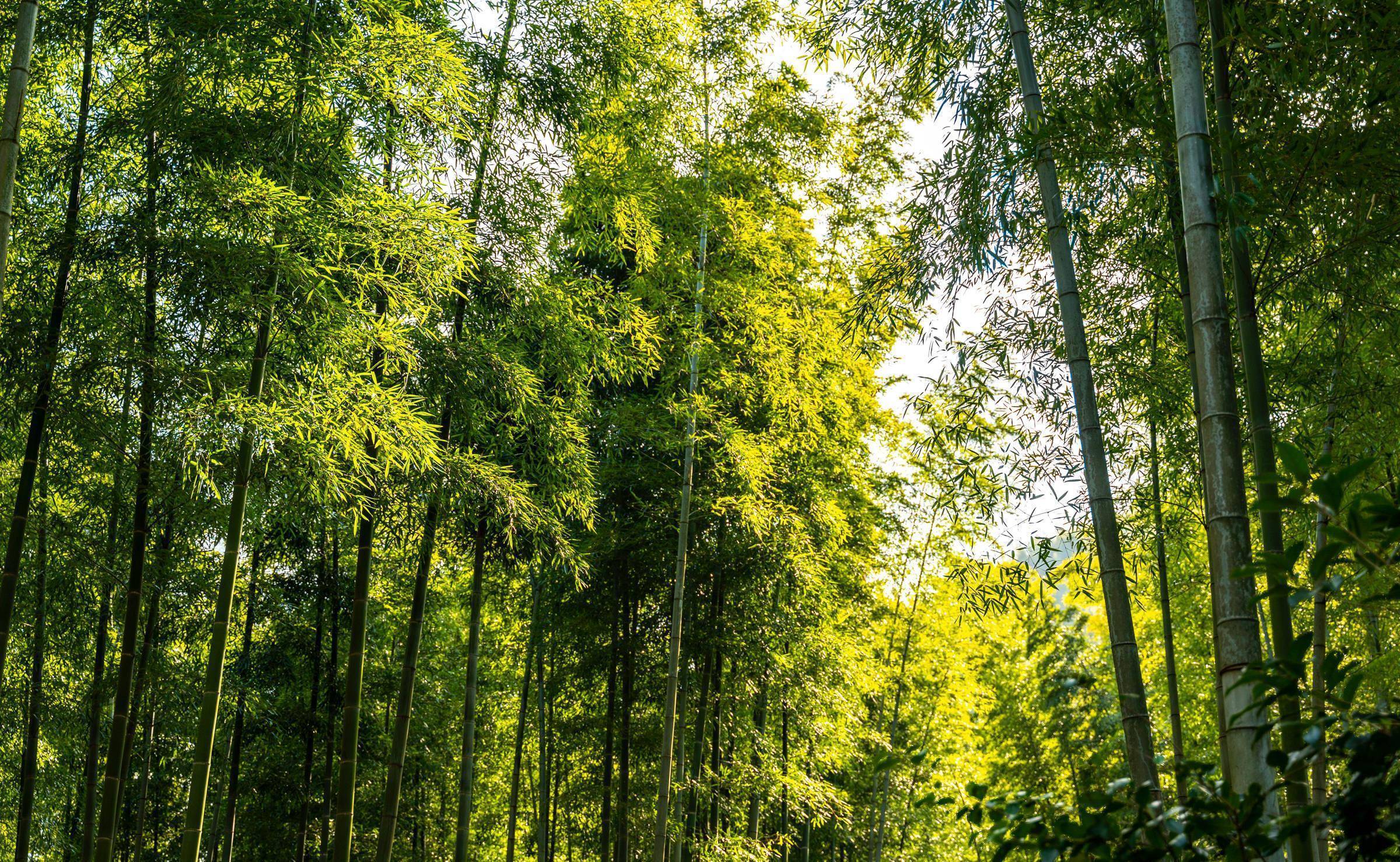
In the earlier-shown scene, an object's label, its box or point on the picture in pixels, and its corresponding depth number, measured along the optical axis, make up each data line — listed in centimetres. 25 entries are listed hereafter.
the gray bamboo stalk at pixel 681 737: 775
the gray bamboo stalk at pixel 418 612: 547
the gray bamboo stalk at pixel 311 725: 1028
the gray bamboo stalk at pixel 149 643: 696
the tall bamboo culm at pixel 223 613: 429
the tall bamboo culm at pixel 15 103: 304
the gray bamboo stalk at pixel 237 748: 987
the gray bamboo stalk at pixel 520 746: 1077
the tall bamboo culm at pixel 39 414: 460
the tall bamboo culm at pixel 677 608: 695
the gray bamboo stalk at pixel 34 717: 596
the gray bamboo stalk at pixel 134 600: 488
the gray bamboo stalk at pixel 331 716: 1012
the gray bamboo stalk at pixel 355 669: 507
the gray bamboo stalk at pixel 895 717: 1187
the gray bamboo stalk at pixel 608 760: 851
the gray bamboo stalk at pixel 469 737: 720
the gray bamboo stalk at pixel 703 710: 812
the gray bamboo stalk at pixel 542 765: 1063
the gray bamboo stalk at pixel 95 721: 673
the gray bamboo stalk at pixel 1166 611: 512
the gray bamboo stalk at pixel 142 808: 967
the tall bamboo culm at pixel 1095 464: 328
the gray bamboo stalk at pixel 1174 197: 335
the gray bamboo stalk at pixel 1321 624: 443
